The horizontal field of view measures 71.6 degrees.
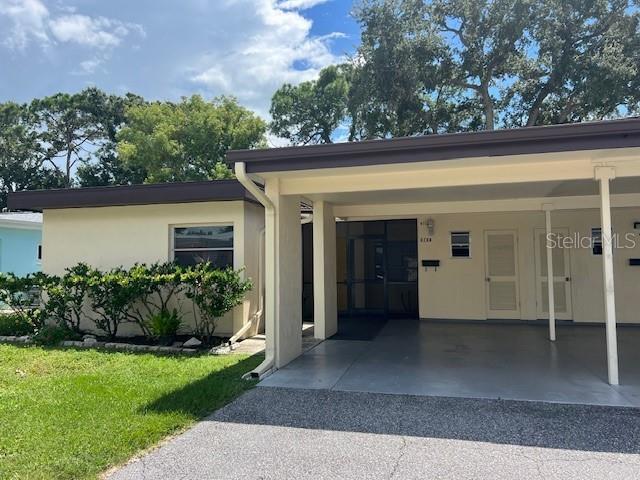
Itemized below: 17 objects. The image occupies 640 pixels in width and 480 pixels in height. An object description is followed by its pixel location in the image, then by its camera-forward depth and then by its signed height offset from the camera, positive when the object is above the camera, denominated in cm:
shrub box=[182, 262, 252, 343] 748 -53
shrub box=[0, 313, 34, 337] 872 -129
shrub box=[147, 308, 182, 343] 791 -118
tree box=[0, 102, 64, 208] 2827 +697
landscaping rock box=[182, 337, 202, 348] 778 -149
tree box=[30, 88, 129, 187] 2997 +939
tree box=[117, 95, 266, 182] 2255 +619
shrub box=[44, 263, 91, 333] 815 -61
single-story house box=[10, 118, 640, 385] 510 +66
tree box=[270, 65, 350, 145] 2353 +804
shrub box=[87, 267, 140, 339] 779 -59
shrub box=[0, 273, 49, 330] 857 -61
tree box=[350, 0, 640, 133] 1594 +738
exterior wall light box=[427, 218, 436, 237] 1075 +70
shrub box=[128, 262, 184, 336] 779 -53
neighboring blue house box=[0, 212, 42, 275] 1420 +61
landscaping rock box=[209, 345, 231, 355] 736 -155
